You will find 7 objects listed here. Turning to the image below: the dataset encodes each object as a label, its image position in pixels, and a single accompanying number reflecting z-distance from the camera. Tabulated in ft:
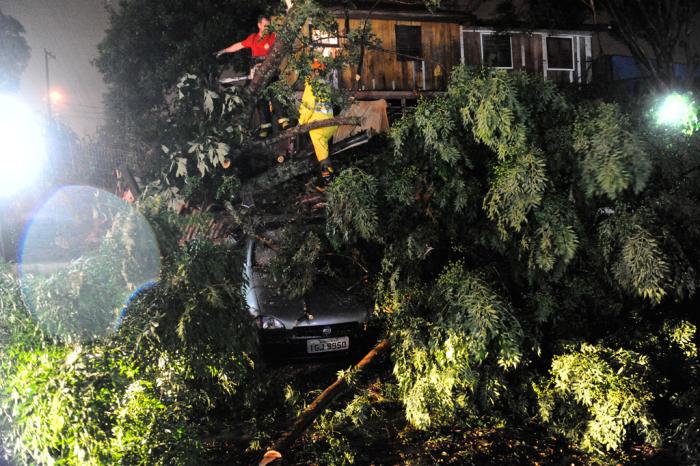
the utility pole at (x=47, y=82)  95.35
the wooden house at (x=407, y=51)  56.95
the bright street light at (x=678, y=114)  15.94
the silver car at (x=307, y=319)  20.24
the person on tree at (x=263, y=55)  24.12
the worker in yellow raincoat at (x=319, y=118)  21.97
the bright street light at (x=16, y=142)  21.96
